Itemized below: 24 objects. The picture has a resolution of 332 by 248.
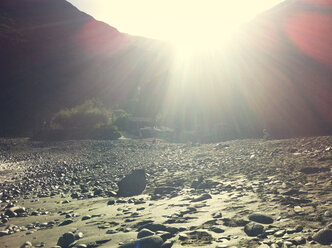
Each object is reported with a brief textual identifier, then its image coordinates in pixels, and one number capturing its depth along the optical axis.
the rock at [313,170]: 6.96
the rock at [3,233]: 5.50
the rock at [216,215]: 4.92
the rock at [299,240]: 3.38
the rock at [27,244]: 4.63
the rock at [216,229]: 4.25
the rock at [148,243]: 3.85
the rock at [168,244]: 3.85
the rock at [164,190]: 7.64
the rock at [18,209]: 7.02
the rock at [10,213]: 6.84
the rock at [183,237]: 4.11
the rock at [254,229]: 3.89
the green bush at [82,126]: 27.27
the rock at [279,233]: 3.72
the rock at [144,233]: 4.26
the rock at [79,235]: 4.71
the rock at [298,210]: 4.41
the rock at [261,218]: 4.26
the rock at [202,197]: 6.34
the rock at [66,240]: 4.47
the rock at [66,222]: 5.80
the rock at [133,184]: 8.05
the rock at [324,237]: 3.28
